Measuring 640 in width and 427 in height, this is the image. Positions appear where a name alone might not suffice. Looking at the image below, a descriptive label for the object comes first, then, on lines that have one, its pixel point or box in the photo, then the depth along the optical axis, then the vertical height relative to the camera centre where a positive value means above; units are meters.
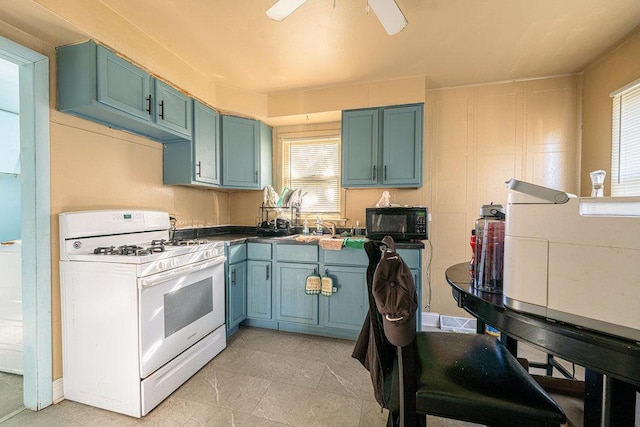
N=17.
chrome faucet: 2.95 -0.21
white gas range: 1.50 -0.69
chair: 0.82 -0.64
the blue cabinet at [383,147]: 2.55 +0.65
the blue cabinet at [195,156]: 2.41 +0.50
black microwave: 2.32 -0.13
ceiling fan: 1.30 +1.07
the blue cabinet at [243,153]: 2.80 +0.63
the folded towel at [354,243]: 2.28 -0.32
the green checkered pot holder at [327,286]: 2.37 -0.73
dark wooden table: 0.59 -0.37
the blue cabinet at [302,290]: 2.36 -0.81
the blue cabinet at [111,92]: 1.60 +0.81
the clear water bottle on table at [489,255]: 1.02 -0.19
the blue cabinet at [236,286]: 2.38 -0.77
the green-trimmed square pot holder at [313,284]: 2.41 -0.73
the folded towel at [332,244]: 2.33 -0.33
